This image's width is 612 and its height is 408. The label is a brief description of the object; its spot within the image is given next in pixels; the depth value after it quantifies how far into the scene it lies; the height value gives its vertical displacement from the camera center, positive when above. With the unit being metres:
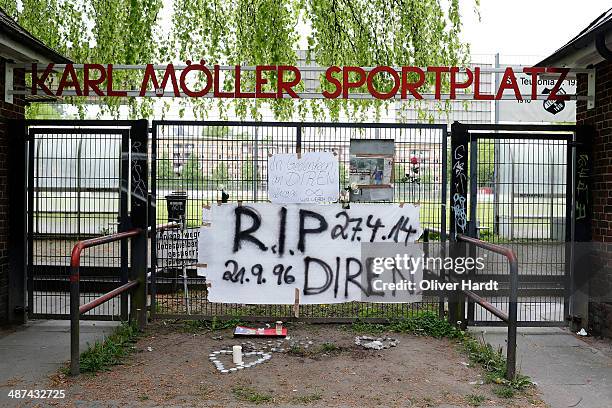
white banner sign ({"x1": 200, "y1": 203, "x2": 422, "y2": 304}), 7.21 -0.50
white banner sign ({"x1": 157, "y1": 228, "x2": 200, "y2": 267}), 7.52 -0.61
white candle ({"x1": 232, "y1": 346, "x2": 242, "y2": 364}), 5.84 -1.46
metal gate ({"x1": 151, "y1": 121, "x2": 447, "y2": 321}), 7.20 +0.45
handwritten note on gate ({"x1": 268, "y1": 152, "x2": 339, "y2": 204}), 7.19 +0.23
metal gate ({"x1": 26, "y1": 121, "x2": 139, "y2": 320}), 7.19 -0.04
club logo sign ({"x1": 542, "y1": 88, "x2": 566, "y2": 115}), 7.46 +1.13
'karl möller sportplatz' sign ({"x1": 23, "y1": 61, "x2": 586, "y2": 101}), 7.21 +1.34
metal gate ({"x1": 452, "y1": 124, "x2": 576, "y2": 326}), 7.18 +0.01
